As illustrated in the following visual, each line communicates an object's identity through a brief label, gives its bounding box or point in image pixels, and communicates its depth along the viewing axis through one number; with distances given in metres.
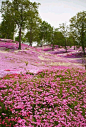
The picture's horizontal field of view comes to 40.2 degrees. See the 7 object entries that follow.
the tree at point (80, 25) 45.94
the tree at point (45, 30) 69.94
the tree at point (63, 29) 57.41
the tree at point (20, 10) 31.48
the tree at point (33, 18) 32.81
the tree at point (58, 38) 60.54
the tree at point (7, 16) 31.67
